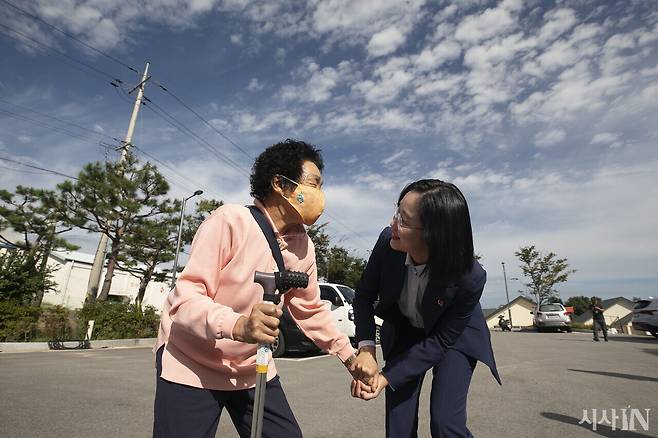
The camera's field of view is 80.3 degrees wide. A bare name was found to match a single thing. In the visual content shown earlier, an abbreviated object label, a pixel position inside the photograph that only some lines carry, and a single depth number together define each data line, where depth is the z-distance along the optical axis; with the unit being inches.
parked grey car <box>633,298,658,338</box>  540.4
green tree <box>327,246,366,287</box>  1355.8
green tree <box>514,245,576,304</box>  1499.8
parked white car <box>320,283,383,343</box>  391.2
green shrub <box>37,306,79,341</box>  461.7
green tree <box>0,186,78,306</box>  651.5
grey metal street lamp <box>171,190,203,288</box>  837.2
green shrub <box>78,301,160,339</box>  501.0
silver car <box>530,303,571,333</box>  811.4
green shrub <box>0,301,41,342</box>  420.2
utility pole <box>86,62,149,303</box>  696.9
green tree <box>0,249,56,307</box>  453.1
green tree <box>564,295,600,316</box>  2960.6
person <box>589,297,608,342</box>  571.8
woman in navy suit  71.7
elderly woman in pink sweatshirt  55.2
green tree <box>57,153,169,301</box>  667.4
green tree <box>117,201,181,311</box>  733.3
